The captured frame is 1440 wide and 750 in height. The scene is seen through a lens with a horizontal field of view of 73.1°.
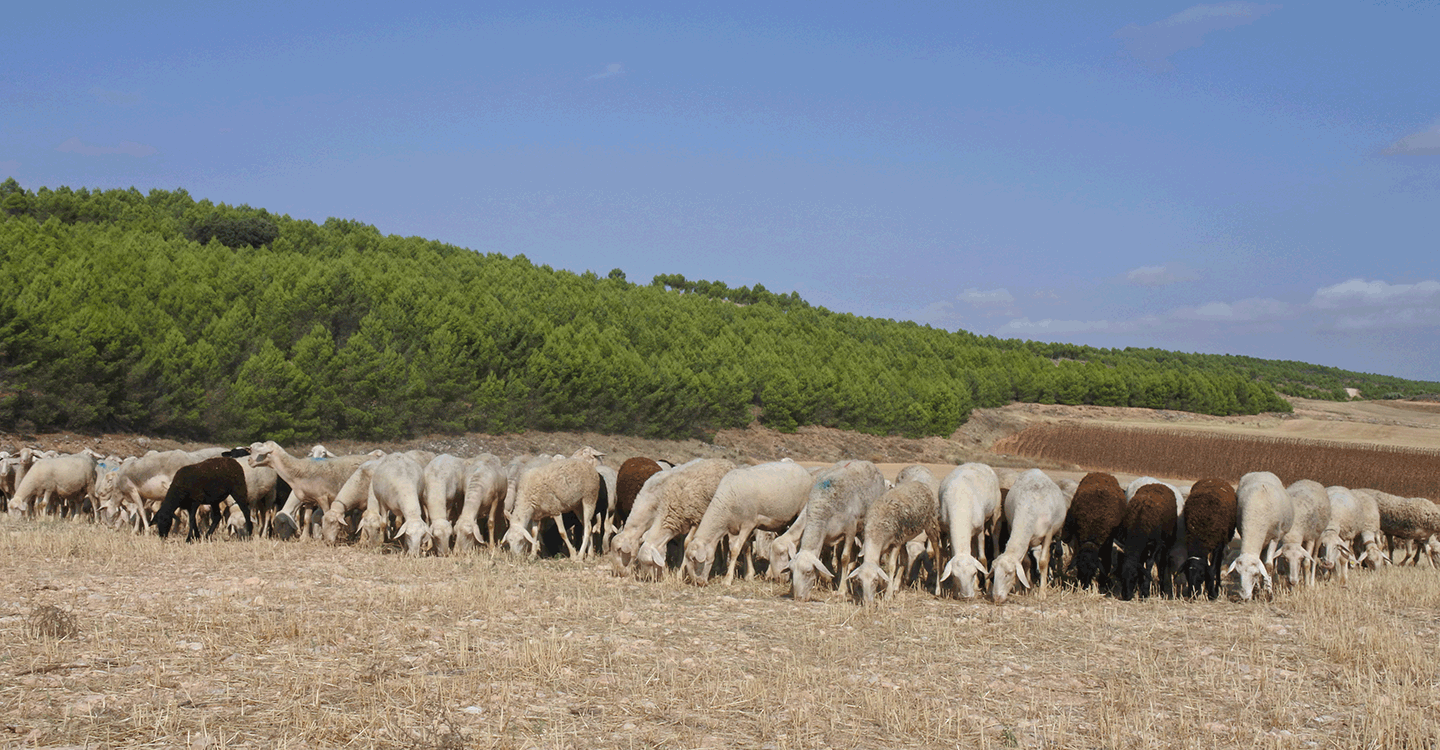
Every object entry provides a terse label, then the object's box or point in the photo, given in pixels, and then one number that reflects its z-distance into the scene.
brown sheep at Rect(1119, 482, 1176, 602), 13.30
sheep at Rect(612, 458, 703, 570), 13.20
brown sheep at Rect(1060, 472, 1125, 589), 13.47
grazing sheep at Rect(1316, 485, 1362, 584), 14.55
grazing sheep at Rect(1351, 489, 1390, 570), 16.50
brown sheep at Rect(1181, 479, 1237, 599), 13.02
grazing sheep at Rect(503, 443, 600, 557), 15.48
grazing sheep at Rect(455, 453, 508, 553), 14.80
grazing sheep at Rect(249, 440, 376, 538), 16.72
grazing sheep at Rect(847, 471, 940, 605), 11.27
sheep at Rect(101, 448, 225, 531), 17.39
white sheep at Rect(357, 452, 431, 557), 14.40
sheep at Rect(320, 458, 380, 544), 15.34
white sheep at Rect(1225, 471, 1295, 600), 12.27
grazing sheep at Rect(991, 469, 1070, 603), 11.85
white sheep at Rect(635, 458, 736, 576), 13.65
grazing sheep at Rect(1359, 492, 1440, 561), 17.92
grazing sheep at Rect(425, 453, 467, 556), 14.47
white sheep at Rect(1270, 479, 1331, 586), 13.50
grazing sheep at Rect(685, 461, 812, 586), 12.78
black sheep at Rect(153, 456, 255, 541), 15.34
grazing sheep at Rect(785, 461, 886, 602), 11.72
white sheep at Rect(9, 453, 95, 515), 18.80
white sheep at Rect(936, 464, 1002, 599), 11.76
